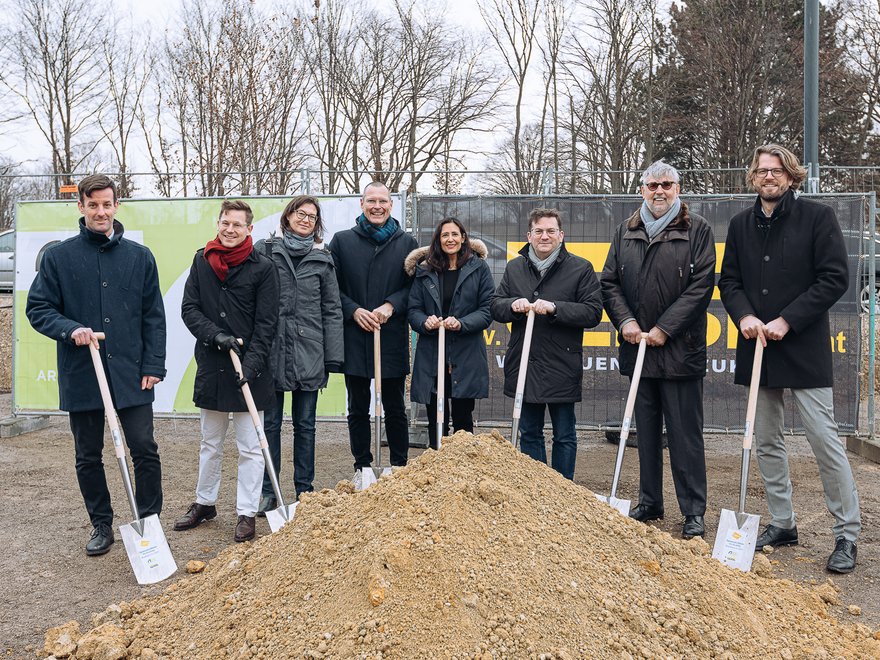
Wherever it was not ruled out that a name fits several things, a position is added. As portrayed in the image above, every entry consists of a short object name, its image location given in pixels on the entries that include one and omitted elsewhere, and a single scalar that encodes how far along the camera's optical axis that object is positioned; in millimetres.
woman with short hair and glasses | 5094
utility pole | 8797
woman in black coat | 5258
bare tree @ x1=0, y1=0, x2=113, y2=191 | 26859
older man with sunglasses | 4812
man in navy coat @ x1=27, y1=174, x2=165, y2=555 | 4559
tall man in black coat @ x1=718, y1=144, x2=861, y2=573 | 4398
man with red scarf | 4770
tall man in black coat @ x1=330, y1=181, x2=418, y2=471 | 5402
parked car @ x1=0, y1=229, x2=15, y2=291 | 16578
